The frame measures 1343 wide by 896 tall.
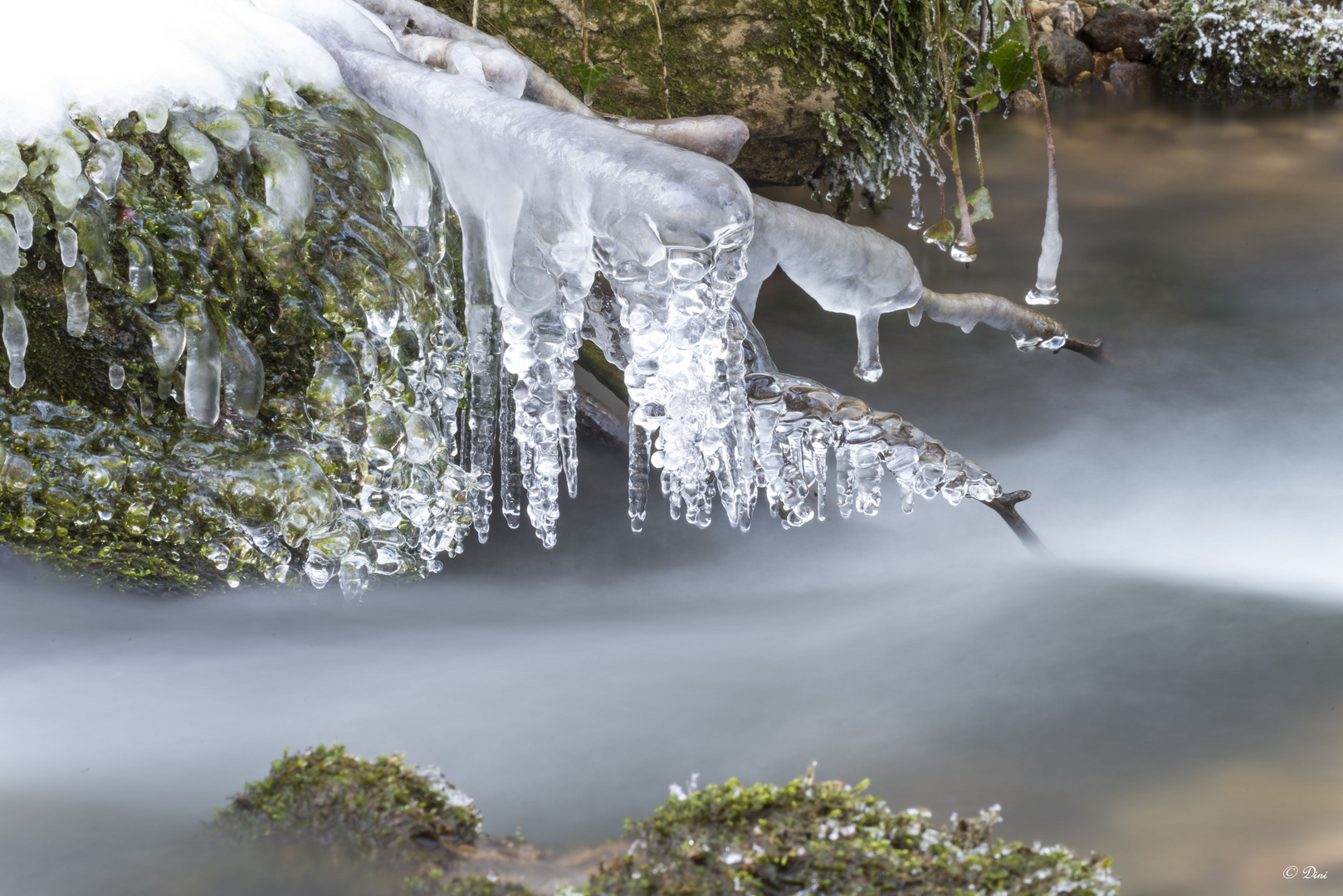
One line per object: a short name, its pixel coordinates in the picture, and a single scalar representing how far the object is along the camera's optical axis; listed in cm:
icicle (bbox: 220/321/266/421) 236
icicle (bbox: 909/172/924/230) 438
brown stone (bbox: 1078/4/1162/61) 836
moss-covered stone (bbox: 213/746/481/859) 183
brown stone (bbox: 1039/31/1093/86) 827
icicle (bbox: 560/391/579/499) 249
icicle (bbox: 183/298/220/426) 231
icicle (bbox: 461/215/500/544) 251
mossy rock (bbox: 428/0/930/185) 374
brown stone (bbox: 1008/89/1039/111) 777
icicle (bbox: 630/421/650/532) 250
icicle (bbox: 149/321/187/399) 231
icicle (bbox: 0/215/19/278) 215
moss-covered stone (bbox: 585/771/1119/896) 166
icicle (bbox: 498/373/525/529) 276
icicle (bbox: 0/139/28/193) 210
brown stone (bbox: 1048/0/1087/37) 868
